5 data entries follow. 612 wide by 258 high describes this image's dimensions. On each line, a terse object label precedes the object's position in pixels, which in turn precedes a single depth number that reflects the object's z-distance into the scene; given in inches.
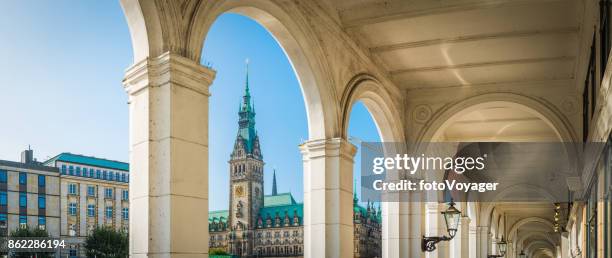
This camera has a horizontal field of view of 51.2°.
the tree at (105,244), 2795.3
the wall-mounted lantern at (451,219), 457.4
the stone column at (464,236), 807.7
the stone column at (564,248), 972.0
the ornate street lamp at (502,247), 834.9
